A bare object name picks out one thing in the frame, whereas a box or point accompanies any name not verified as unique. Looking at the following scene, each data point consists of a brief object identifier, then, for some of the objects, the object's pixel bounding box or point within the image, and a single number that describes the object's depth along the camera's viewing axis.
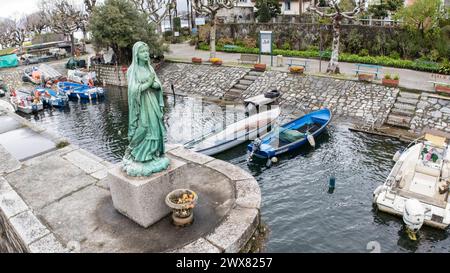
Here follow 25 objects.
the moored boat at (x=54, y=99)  31.47
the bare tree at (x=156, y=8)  44.47
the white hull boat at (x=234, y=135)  20.12
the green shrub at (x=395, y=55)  33.83
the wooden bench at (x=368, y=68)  29.13
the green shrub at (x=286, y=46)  40.97
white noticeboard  33.81
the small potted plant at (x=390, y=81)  26.38
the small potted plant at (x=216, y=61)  36.25
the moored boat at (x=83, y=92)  33.88
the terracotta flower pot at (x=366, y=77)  27.45
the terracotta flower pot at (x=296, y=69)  30.95
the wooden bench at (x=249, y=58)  35.84
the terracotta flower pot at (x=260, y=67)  33.28
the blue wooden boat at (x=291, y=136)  19.03
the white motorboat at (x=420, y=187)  12.81
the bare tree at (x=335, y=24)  27.36
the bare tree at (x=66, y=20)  49.97
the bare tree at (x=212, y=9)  36.91
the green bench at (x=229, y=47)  42.96
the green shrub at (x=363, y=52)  35.97
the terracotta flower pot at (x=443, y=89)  24.42
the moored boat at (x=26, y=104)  30.11
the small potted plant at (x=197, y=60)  37.91
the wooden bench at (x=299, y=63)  32.74
